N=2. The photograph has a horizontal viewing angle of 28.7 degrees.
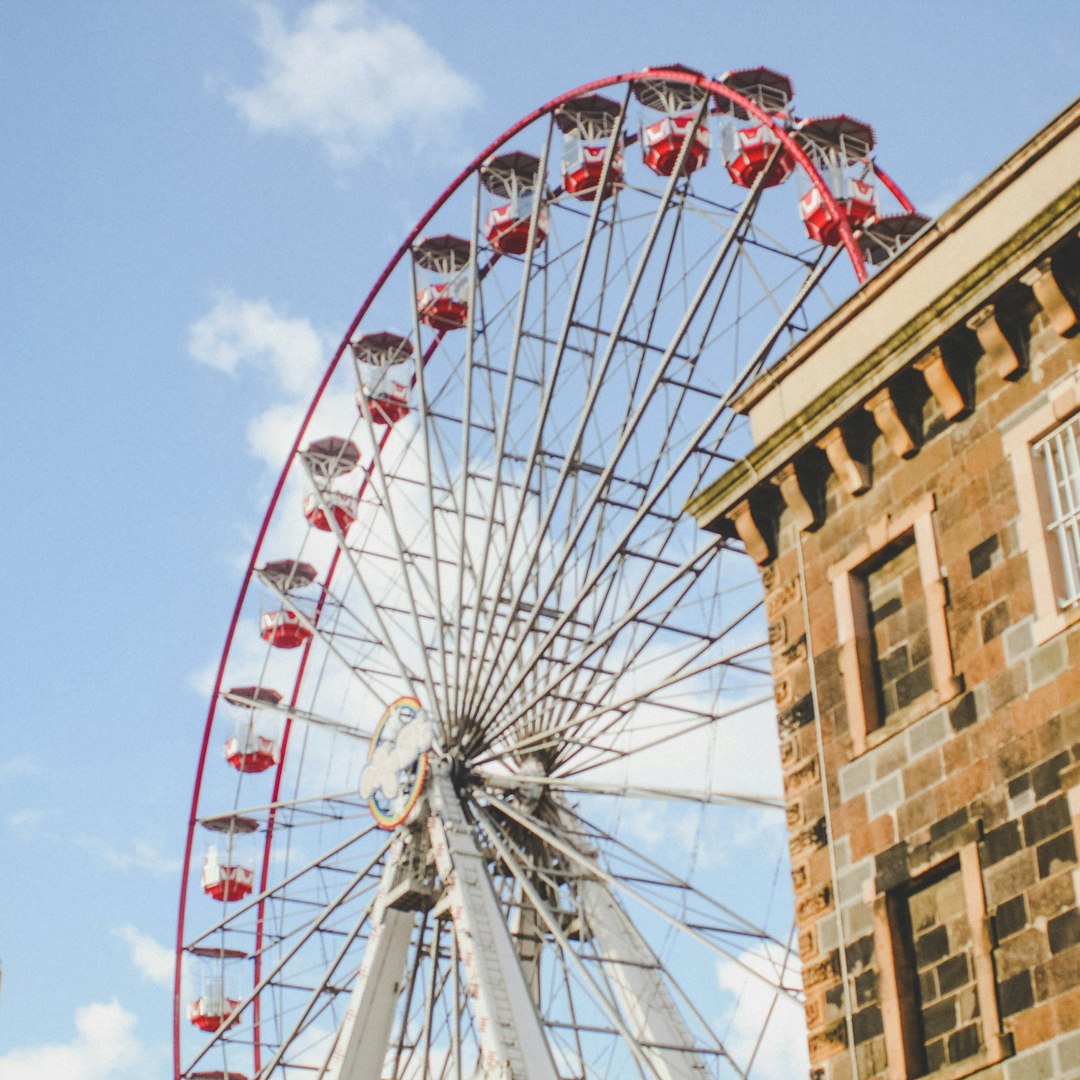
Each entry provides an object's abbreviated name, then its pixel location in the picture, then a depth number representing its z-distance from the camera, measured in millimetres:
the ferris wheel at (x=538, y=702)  30422
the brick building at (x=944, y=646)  16828
